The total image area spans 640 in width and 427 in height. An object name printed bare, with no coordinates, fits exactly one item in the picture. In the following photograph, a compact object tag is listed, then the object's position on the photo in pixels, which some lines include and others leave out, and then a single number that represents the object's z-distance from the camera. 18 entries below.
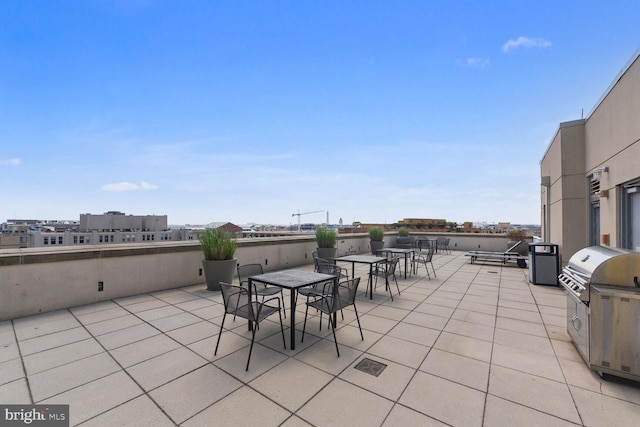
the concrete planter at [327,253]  8.07
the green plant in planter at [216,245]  5.26
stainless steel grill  2.13
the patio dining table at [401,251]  6.40
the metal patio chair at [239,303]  2.69
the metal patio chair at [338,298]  2.89
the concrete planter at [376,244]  10.53
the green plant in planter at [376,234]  10.72
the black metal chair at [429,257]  6.58
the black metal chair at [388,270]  4.69
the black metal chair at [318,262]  4.69
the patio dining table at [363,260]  4.74
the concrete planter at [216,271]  5.15
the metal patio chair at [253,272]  3.85
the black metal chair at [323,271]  3.95
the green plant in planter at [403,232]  12.88
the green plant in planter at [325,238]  8.28
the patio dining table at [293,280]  2.80
